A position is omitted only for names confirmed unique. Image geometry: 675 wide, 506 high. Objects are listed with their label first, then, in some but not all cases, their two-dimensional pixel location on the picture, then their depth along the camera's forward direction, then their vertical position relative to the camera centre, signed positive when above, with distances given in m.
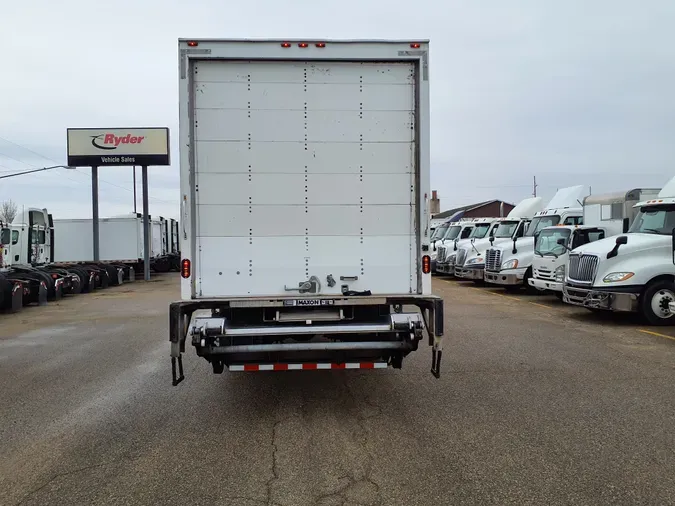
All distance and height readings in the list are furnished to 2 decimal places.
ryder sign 30.80 +4.97
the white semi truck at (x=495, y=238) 21.30 +0.08
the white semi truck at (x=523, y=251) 18.72 -0.35
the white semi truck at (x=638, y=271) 11.55 -0.63
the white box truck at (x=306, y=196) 5.72 +0.44
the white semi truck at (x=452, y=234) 27.02 +0.30
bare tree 84.28 +4.58
